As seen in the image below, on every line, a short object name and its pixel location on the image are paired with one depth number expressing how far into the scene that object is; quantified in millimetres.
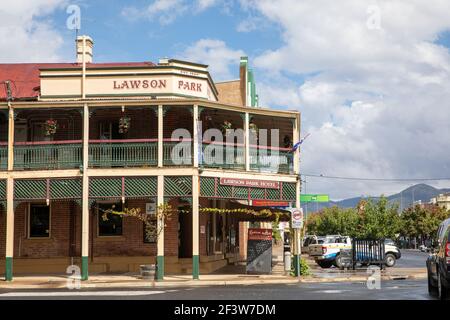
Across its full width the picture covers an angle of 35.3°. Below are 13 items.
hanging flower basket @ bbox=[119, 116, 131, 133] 27375
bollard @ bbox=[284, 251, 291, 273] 29125
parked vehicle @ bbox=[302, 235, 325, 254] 42494
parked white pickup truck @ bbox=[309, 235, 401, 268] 35419
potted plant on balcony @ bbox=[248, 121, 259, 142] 28938
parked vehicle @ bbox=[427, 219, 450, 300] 15188
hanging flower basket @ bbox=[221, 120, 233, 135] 28406
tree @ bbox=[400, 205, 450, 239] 89438
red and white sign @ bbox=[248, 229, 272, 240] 27312
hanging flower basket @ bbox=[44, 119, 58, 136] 27781
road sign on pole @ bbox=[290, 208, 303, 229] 26703
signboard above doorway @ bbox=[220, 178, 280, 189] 26938
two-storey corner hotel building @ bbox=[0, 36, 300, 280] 26453
